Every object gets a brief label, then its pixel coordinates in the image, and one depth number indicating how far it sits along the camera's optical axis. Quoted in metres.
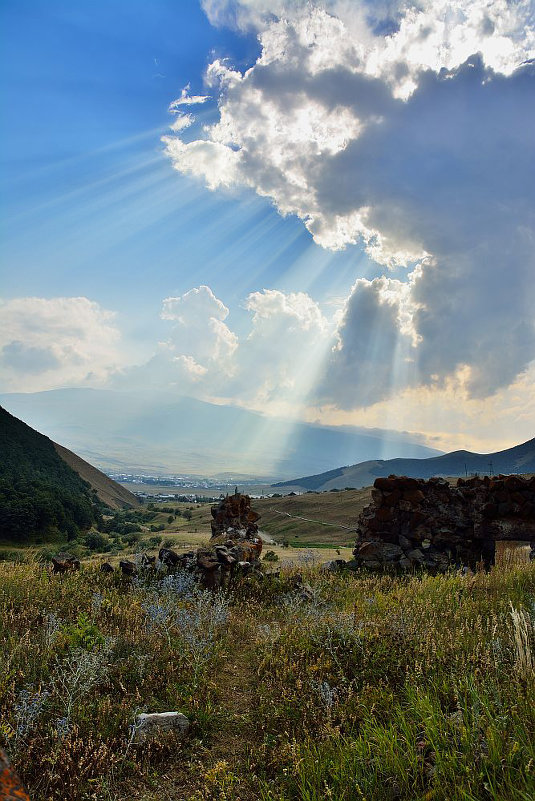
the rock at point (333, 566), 14.48
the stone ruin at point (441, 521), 15.01
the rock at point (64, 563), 11.78
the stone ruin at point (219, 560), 11.82
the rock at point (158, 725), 4.75
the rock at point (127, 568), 11.94
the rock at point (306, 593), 10.07
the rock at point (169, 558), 12.76
